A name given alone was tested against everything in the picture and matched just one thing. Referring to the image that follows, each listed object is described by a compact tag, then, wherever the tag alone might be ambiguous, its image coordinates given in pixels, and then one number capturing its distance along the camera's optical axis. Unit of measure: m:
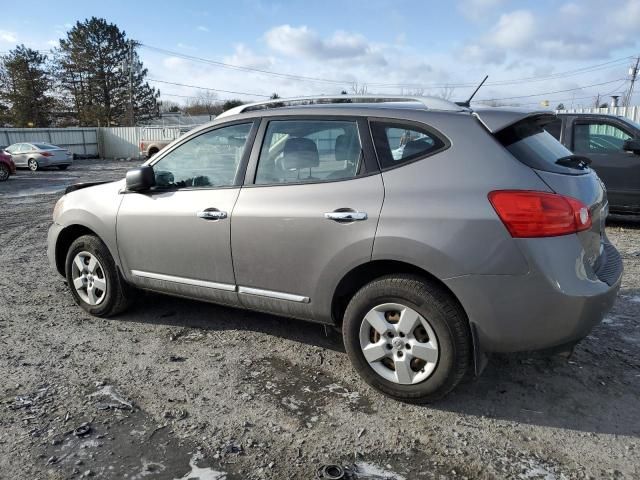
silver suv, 2.68
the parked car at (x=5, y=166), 19.06
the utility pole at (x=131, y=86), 47.67
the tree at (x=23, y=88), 46.31
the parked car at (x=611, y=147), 7.54
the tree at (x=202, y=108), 68.62
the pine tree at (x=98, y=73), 49.31
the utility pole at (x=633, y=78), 44.28
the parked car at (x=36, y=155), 24.88
